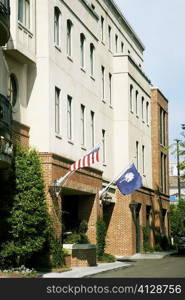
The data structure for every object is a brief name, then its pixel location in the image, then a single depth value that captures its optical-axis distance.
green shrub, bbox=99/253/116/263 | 33.50
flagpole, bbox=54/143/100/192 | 27.61
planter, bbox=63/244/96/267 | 29.36
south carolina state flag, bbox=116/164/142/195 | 34.75
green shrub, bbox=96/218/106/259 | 33.41
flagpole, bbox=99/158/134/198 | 34.81
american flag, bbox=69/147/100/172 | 27.58
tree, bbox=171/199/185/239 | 64.94
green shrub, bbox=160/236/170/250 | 51.38
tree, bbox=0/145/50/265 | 23.80
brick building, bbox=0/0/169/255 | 27.72
